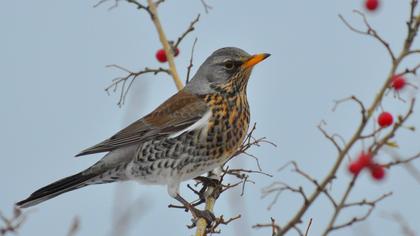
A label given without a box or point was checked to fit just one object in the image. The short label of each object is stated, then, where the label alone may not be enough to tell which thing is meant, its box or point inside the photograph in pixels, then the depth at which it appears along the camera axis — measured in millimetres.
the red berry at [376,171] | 5096
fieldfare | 10484
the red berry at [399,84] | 6594
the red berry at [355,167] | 5016
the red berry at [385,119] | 6117
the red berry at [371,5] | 6777
